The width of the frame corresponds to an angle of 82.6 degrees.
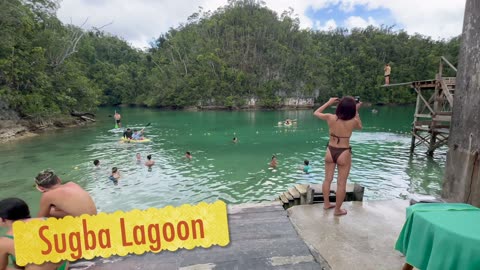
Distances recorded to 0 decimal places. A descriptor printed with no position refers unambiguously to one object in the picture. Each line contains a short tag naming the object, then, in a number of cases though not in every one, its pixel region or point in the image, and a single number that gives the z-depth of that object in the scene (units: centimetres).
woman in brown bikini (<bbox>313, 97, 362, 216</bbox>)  438
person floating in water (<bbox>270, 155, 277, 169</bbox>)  1509
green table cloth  218
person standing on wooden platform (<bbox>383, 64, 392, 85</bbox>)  1310
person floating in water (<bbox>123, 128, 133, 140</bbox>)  2216
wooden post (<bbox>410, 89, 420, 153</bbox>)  1755
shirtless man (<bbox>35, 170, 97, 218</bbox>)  337
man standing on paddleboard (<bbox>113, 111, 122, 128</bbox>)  2947
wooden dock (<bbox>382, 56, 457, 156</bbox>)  1458
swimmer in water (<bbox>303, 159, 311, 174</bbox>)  1395
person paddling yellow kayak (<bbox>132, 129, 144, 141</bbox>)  2256
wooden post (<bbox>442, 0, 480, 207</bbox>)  400
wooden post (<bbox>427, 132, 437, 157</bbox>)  1669
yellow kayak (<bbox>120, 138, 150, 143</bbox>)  2188
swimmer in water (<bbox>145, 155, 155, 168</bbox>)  1525
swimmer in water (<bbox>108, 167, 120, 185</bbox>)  1249
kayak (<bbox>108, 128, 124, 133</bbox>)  2845
